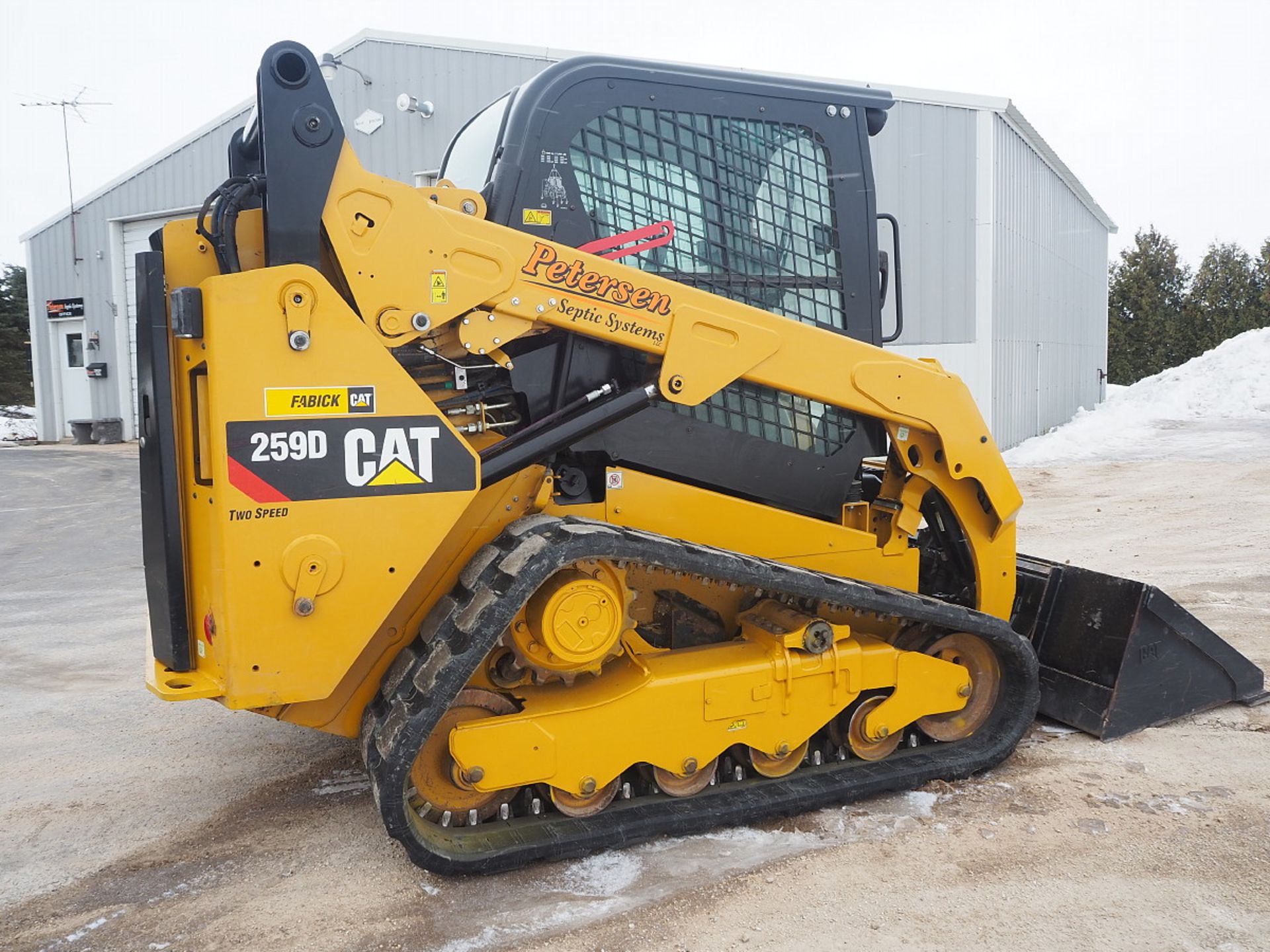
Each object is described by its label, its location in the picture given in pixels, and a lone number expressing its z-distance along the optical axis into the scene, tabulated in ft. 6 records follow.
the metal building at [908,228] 43.83
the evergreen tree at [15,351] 93.04
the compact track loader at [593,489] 10.34
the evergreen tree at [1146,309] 117.91
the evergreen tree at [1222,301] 113.09
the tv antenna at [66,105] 72.18
